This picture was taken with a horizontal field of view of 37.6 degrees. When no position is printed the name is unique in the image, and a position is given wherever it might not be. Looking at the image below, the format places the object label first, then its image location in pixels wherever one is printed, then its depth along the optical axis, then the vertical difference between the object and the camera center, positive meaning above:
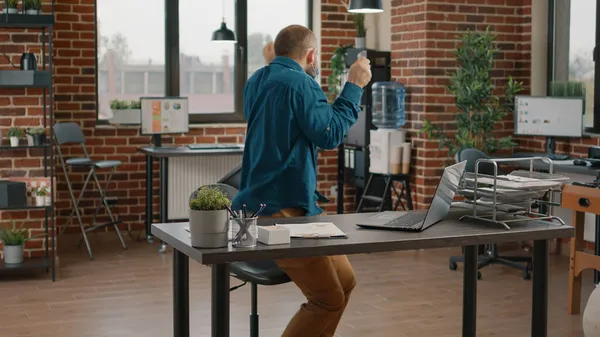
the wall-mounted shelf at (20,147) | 6.15 -0.19
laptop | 3.25 -0.36
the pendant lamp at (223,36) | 7.87 +0.76
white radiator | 7.87 -0.49
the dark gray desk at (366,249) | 2.89 -0.43
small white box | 2.92 -0.38
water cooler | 7.60 -0.09
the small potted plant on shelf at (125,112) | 7.71 +0.07
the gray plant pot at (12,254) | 6.25 -0.95
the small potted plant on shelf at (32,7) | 6.13 +0.79
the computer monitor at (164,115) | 7.63 +0.05
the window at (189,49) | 8.06 +0.67
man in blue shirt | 3.42 -0.09
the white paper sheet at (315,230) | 3.06 -0.39
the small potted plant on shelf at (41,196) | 6.17 -0.53
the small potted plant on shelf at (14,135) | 6.15 -0.11
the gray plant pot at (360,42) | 7.93 +0.71
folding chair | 7.27 -0.38
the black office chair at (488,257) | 6.25 -0.99
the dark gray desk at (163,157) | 7.33 -0.32
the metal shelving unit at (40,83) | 6.08 +0.25
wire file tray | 3.36 -0.28
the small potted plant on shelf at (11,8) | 6.08 +0.78
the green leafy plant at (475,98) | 7.09 +0.20
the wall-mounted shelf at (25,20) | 6.06 +0.69
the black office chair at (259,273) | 3.69 -0.64
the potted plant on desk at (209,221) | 2.84 -0.32
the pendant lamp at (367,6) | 5.94 +0.78
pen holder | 2.89 -0.37
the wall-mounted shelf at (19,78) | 6.08 +0.29
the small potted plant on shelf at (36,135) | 6.19 -0.11
